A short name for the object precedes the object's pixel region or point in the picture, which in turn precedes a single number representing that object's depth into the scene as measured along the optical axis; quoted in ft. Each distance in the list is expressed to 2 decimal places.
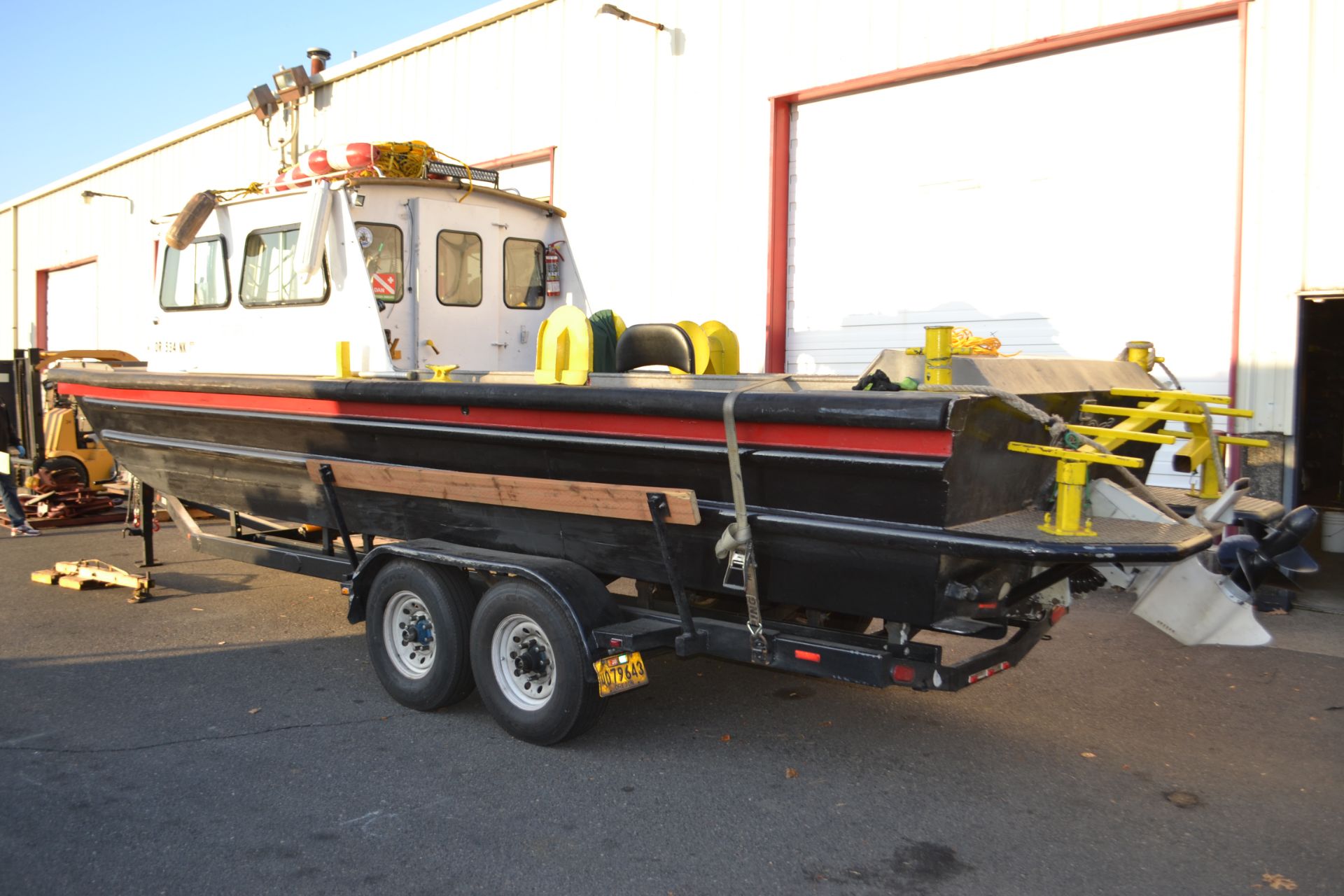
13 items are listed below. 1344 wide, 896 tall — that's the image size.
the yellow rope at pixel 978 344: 16.49
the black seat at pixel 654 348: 18.02
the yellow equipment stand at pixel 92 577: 24.02
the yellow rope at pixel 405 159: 20.04
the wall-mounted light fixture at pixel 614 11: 32.84
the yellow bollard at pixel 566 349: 15.78
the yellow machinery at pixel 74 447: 37.99
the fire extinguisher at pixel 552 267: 22.62
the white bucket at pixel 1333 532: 30.53
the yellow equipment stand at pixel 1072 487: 11.91
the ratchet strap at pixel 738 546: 13.00
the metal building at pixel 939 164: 23.39
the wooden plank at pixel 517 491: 14.08
